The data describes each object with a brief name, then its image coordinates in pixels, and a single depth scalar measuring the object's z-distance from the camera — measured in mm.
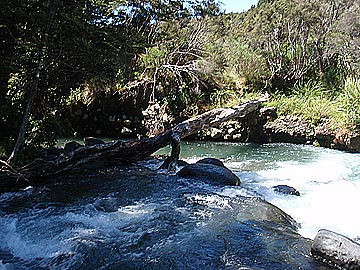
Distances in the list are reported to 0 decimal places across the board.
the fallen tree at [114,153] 5633
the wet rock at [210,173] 6223
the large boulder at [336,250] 3320
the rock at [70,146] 8480
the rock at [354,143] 9782
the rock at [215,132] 11759
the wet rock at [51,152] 7858
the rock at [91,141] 8680
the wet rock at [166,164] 7469
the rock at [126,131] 12539
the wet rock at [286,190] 5875
